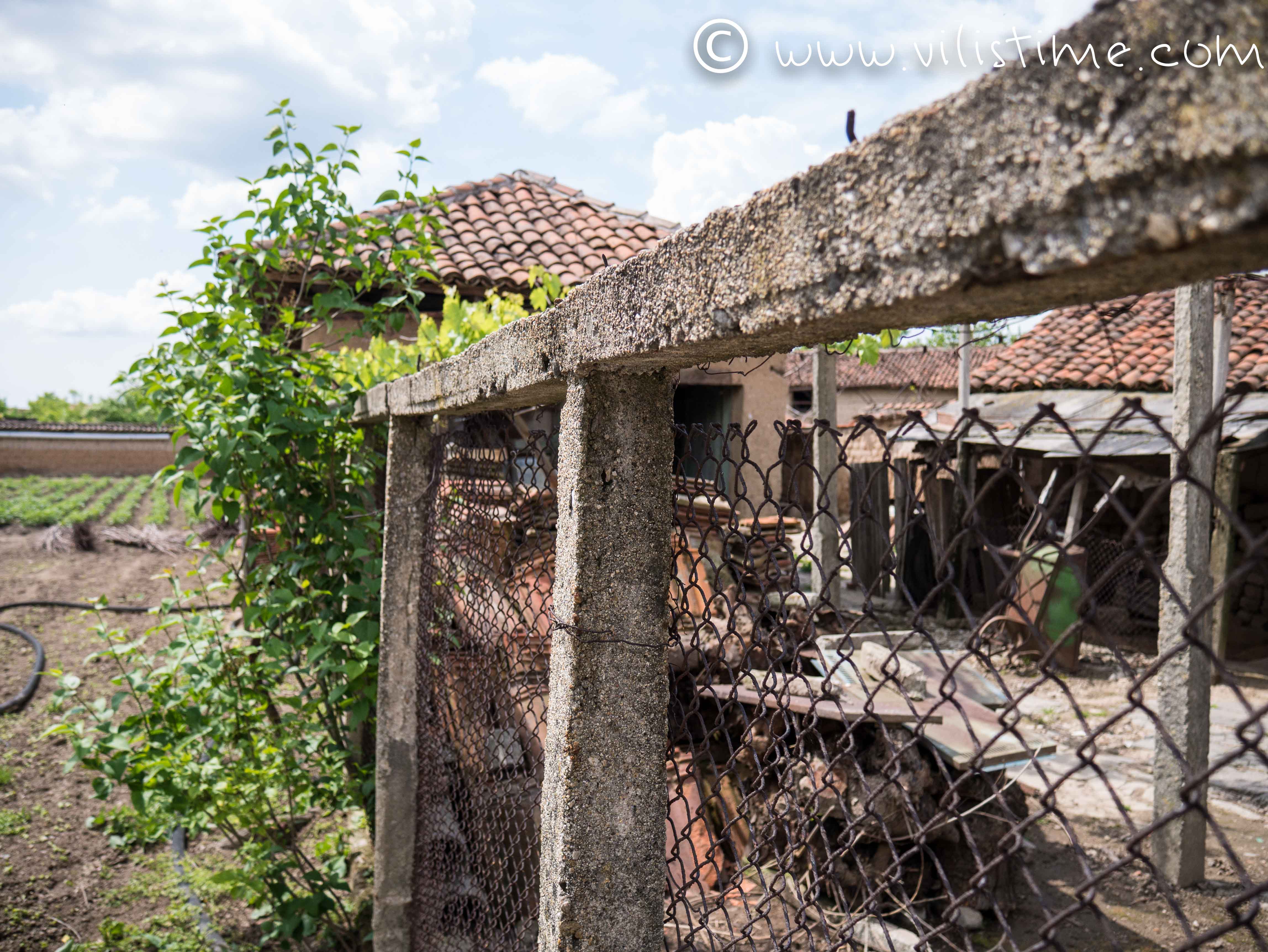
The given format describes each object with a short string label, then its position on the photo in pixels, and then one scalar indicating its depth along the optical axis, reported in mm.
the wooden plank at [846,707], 3500
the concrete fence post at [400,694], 2758
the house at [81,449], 28172
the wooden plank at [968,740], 3648
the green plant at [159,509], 19297
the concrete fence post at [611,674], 1347
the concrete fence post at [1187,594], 4125
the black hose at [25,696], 6336
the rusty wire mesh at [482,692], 2223
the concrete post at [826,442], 6938
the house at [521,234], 8203
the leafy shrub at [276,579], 3096
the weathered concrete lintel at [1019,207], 527
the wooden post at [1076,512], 9594
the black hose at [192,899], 3580
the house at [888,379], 21188
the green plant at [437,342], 3469
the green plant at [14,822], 4590
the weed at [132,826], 3311
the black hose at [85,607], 6191
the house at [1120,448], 8672
